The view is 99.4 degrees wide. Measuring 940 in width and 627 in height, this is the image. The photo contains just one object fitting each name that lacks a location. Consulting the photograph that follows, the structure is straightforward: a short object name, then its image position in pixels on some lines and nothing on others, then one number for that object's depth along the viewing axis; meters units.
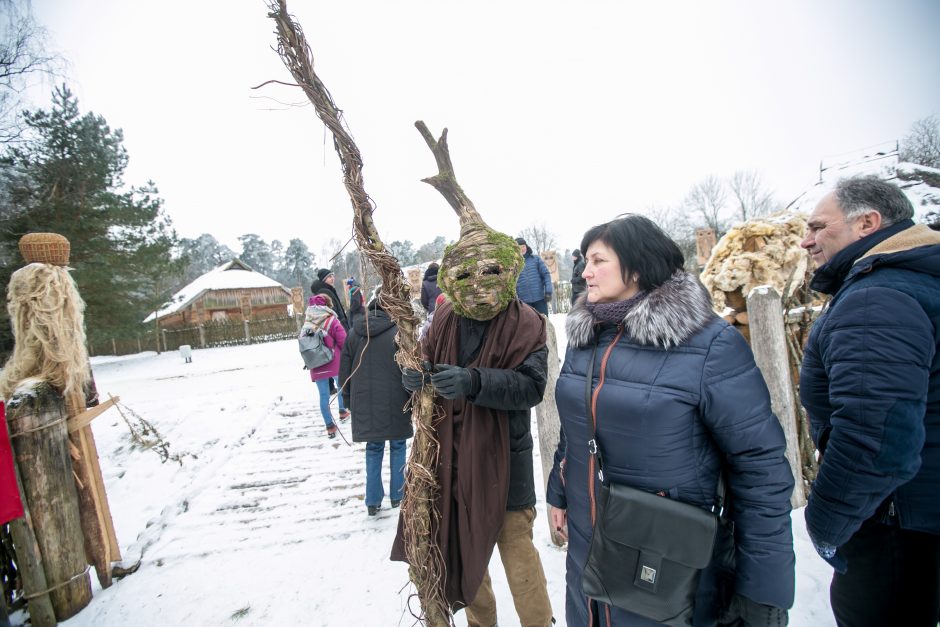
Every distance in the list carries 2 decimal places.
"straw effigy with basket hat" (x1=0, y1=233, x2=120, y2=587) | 2.78
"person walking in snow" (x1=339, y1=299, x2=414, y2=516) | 3.51
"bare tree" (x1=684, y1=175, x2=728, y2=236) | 43.24
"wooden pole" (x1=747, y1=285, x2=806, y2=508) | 2.77
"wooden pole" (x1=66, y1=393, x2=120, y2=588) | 2.92
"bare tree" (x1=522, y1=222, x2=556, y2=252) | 50.28
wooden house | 28.05
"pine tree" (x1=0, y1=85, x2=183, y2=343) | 11.69
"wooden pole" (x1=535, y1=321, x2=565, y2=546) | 2.95
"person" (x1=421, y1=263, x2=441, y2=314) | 6.05
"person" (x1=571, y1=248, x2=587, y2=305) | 7.11
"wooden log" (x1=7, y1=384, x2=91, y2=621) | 2.64
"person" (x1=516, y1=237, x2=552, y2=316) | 6.67
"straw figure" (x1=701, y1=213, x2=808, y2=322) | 3.26
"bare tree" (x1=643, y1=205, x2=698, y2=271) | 43.76
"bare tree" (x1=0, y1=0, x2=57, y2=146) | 9.80
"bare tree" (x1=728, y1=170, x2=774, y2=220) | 40.75
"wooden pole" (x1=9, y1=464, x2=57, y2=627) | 2.56
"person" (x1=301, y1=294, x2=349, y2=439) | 5.69
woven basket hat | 2.80
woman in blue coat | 1.31
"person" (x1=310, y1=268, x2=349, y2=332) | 6.34
